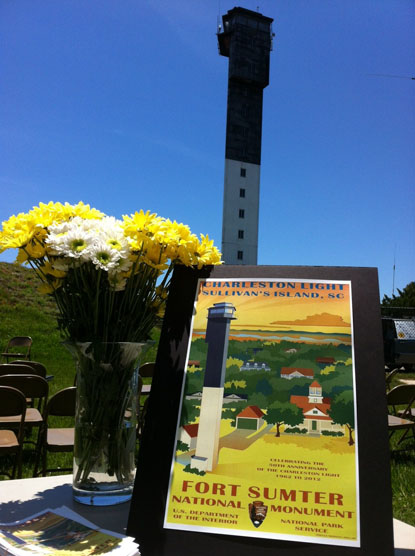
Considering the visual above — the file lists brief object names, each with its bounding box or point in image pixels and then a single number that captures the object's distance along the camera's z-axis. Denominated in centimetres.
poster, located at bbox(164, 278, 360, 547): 85
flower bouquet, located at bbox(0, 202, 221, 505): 107
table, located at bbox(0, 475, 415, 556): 101
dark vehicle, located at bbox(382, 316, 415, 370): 1445
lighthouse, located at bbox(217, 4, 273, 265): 3644
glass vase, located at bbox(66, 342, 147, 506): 110
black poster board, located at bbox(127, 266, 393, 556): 82
